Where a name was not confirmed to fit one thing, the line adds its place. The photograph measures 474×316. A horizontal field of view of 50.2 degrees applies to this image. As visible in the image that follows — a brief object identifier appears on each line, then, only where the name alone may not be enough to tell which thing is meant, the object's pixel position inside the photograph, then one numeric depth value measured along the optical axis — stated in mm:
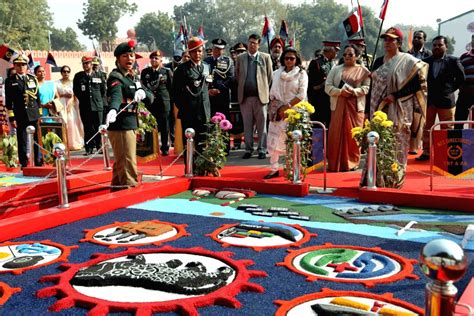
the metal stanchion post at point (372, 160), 5654
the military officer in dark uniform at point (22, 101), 9102
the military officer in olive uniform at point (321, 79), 8781
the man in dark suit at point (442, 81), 8227
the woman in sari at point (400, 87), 6844
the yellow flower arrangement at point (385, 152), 5949
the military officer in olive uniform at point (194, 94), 7344
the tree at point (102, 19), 59875
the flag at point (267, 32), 11728
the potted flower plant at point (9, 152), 9477
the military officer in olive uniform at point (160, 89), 10180
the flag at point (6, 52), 10578
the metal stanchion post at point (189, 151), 6711
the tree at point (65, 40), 65919
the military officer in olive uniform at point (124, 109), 6004
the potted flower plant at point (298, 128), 6500
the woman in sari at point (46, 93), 10341
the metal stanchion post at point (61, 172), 5246
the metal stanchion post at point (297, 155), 6184
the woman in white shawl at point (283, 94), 7312
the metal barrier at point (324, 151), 6426
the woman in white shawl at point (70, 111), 12086
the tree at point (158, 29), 62969
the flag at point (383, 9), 8453
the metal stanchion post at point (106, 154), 7879
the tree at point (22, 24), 45469
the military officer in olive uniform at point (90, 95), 10820
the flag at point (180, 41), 12677
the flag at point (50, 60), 14469
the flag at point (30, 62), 14170
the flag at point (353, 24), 8961
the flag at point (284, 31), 12162
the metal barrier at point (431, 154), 5813
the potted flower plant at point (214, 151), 7031
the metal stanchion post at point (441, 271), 1799
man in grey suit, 9008
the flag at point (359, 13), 9033
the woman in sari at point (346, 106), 7543
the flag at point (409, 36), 13458
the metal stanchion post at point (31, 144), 8477
